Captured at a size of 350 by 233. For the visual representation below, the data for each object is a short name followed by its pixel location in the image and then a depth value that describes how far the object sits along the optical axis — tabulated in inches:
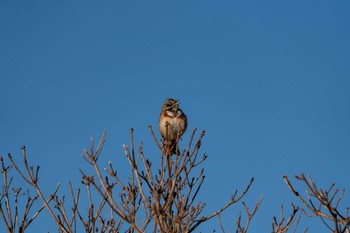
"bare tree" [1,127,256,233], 422.0
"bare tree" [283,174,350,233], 335.3
